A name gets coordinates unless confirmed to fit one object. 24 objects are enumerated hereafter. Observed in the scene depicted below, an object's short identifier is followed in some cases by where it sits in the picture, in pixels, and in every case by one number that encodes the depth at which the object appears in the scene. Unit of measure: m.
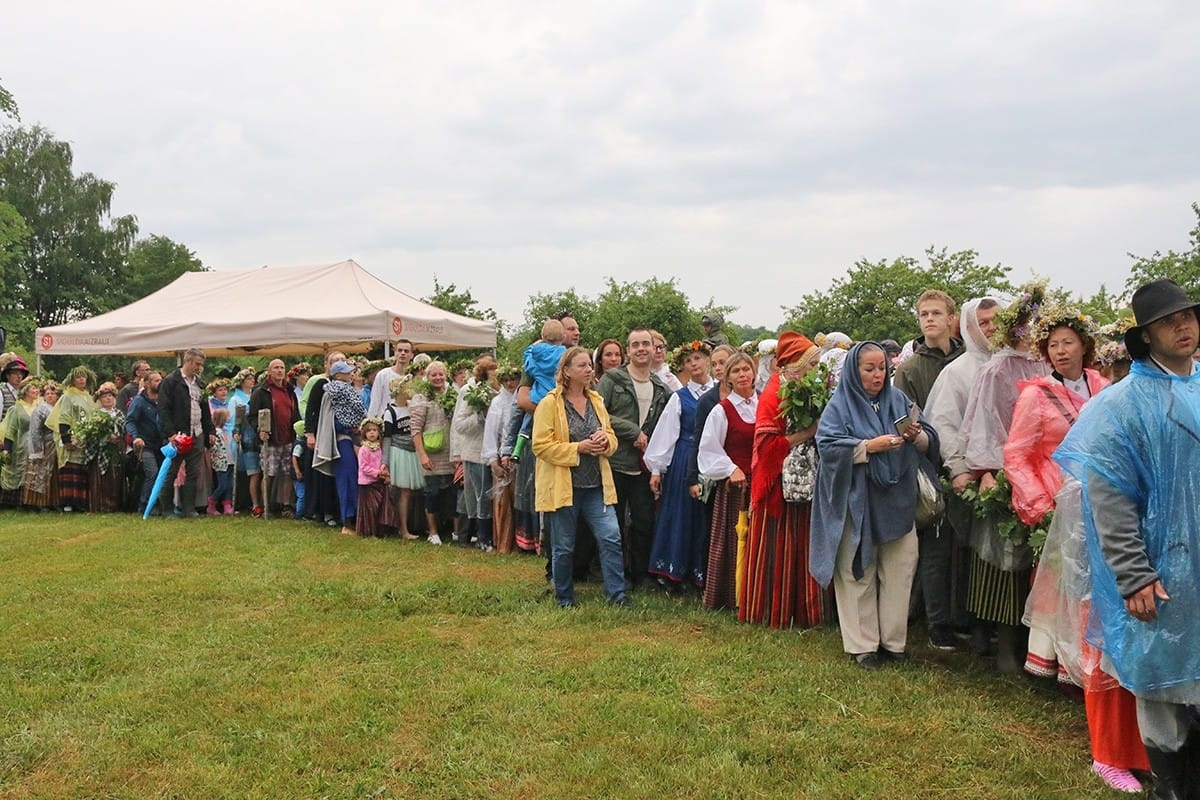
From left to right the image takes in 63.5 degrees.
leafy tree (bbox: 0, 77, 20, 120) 28.13
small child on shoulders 7.66
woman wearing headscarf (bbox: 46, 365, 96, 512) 12.66
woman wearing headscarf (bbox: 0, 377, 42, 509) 12.76
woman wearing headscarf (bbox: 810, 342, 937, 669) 5.21
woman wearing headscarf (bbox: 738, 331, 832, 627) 5.97
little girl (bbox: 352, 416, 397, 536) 10.26
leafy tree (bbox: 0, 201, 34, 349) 30.56
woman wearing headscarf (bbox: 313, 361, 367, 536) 10.69
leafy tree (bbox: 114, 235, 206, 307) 49.69
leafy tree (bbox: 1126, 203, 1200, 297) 27.74
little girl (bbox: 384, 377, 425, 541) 10.10
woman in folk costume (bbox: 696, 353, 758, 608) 6.54
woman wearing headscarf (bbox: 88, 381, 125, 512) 12.73
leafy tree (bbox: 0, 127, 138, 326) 45.38
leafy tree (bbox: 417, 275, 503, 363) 32.72
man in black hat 3.22
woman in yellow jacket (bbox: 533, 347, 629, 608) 6.60
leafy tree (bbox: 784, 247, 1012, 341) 31.16
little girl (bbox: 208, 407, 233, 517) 12.30
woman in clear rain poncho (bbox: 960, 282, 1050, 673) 5.00
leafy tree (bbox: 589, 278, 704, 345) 29.62
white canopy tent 14.94
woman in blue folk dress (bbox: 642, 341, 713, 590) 7.07
